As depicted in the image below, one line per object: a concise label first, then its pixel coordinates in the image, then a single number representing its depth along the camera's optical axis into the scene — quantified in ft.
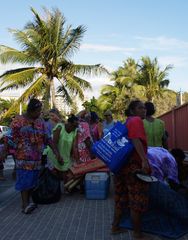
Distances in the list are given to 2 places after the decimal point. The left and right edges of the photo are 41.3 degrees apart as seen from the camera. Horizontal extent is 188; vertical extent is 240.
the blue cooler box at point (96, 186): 14.66
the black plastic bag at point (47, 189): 13.85
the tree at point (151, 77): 80.01
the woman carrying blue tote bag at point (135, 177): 9.05
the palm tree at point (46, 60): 45.68
